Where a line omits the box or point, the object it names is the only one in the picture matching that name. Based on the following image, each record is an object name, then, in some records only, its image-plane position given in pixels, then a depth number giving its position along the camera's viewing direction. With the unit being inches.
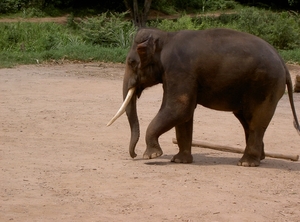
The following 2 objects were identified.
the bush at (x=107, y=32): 880.9
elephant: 333.7
